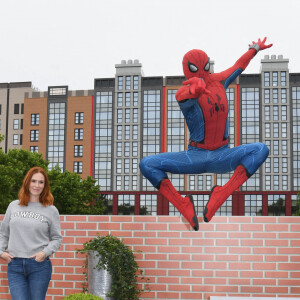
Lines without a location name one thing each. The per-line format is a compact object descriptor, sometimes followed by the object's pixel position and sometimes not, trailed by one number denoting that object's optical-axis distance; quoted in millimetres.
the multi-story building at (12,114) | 64562
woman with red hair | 3900
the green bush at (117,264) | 6156
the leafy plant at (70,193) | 32641
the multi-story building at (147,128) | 58375
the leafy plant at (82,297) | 4668
